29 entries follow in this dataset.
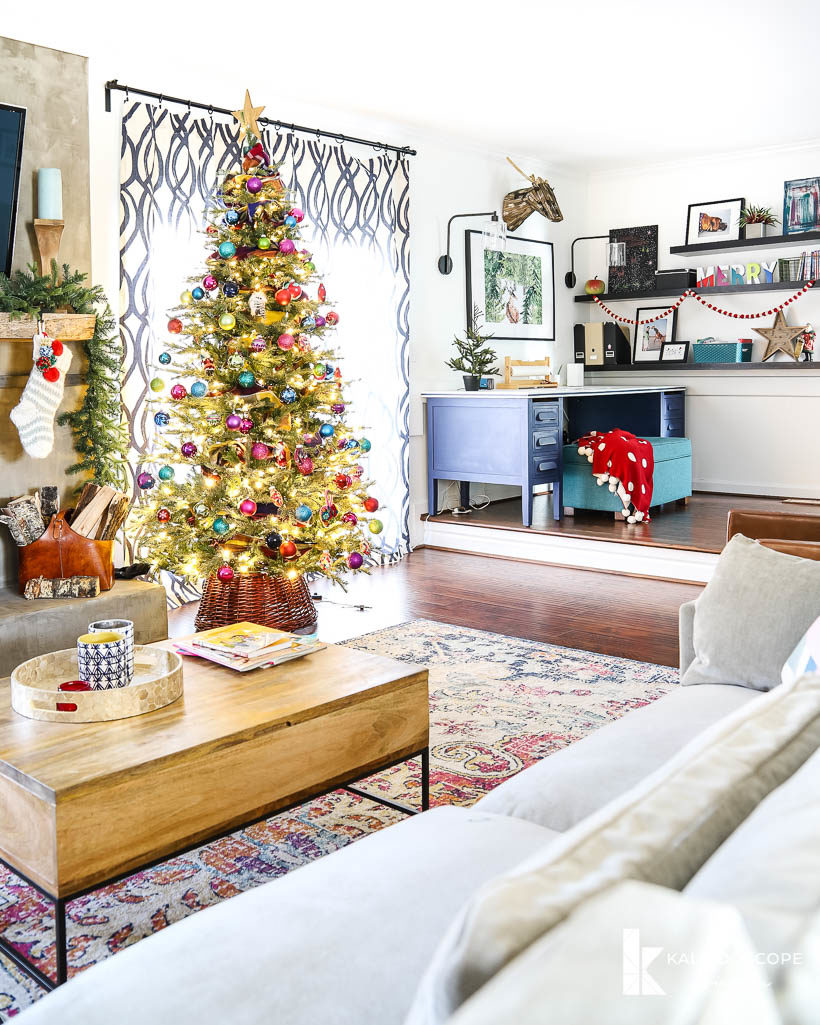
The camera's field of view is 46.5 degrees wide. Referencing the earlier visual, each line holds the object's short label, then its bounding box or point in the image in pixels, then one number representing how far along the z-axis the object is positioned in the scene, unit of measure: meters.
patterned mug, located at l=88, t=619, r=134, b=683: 2.05
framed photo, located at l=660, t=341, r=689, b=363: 7.49
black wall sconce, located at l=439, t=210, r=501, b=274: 6.32
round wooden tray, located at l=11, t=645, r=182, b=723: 1.90
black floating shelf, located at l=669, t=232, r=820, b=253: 6.77
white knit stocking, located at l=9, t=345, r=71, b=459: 3.75
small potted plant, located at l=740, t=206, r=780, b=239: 6.98
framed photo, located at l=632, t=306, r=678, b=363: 7.61
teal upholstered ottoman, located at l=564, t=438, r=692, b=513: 5.99
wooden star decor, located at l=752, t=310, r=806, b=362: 6.98
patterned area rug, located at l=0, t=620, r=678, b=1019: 1.93
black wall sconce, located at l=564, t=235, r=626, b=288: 7.71
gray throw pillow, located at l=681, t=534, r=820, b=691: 2.04
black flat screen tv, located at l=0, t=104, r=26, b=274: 3.69
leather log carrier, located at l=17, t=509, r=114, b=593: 3.62
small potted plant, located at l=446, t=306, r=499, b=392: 6.21
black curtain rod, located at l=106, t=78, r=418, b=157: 4.28
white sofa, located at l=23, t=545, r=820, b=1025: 0.99
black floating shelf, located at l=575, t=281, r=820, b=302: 6.91
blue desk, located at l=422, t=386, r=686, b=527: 5.82
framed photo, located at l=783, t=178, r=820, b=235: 6.81
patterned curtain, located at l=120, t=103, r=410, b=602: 4.43
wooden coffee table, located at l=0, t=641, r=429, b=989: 1.63
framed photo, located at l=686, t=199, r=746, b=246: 7.15
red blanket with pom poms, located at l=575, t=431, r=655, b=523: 5.82
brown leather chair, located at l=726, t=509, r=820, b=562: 2.80
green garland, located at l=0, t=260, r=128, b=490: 3.85
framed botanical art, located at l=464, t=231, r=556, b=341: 6.66
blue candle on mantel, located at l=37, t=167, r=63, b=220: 3.85
